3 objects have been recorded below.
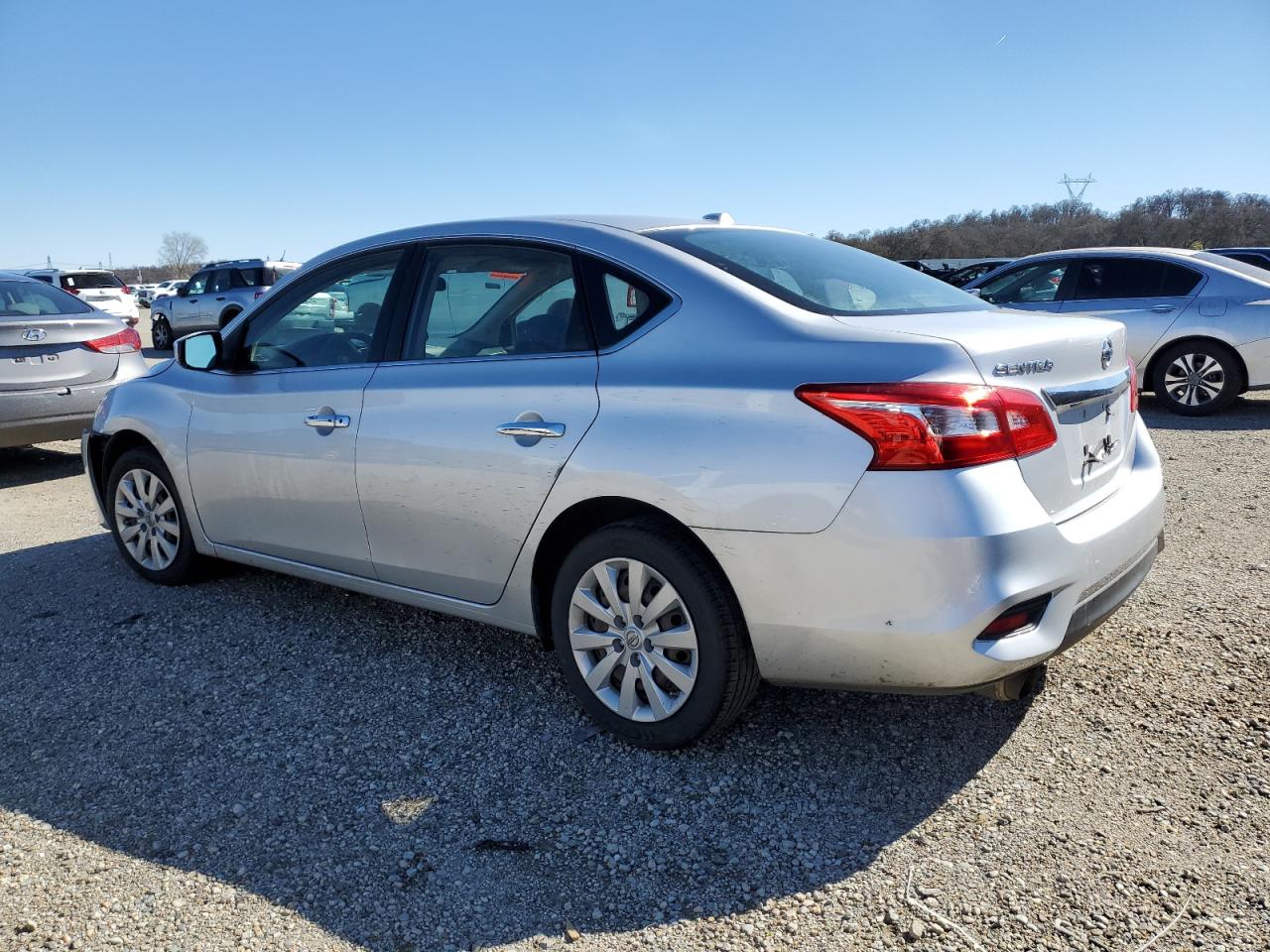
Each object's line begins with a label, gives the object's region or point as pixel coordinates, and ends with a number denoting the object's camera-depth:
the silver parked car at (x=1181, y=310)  8.58
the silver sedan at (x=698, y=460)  2.46
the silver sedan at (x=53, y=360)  7.14
